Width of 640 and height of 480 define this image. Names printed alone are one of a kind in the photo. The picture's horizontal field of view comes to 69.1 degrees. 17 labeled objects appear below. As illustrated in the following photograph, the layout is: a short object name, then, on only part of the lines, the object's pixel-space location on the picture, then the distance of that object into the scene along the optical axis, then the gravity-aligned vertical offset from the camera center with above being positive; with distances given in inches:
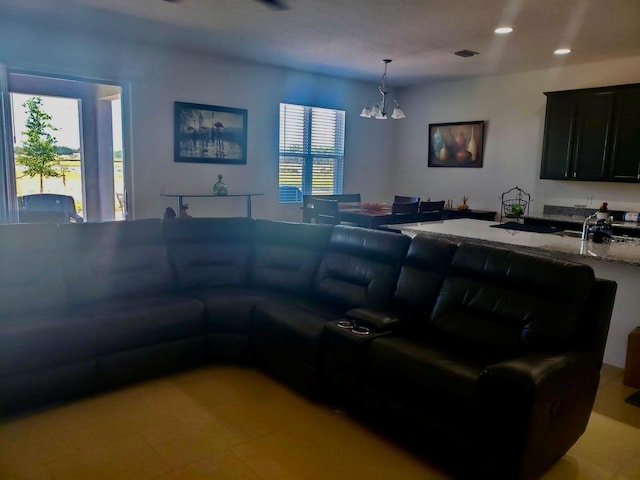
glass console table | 214.2 -9.7
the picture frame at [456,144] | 264.7 +22.9
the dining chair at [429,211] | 205.9 -12.7
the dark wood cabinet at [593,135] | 198.2 +23.6
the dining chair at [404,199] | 243.3 -9.4
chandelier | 213.2 +31.6
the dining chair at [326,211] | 205.8 -14.5
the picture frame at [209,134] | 220.2 +20.3
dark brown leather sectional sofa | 77.9 -32.3
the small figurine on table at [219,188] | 227.3 -6.2
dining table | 193.8 -15.3
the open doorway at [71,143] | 230.4 +13.9
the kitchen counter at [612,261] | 119.2 -18.2
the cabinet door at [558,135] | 215.9 +24.1
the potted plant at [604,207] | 202.4 -8.6
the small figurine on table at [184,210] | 213.0 -16.7
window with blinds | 262.8 +15.8
